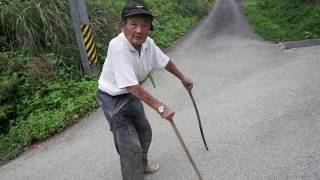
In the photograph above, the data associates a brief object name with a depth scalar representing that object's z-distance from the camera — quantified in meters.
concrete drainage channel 9.72
